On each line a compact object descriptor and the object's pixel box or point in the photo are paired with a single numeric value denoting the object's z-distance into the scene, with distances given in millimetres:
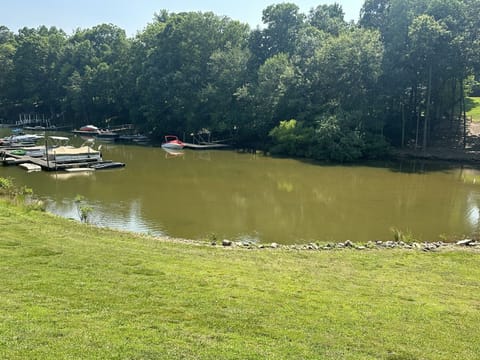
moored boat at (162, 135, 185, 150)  46562
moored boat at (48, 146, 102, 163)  34438
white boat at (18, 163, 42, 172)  32384
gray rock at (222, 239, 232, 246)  14750
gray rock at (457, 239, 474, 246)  14995
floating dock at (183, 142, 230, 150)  47128
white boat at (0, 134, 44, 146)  44697
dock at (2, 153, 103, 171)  32812
